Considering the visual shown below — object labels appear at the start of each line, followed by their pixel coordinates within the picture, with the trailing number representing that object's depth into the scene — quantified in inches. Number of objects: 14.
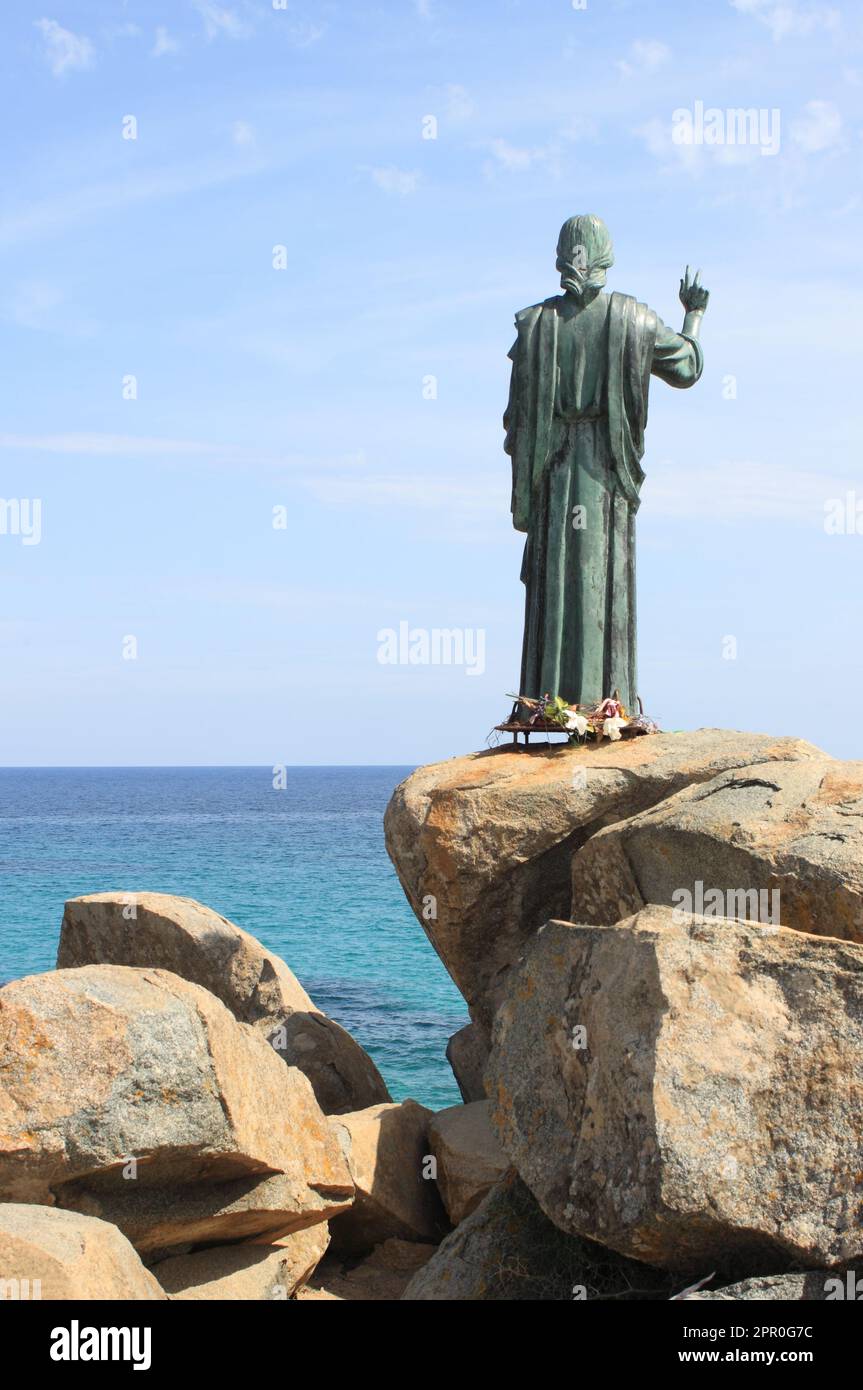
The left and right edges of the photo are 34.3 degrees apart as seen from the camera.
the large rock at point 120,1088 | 288.0
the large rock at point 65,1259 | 239.3
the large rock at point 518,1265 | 289.3
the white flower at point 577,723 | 431.2
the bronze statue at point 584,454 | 461.1
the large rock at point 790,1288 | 252.4
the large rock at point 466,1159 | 388.2
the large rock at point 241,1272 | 317.7
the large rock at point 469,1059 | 474.0
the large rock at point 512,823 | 408.5
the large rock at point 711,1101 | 256.4
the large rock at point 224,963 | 474.0
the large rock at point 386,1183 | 387.2
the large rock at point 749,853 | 321.1
